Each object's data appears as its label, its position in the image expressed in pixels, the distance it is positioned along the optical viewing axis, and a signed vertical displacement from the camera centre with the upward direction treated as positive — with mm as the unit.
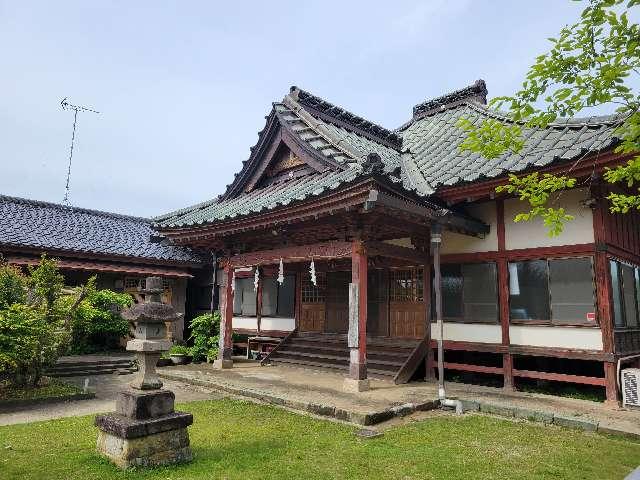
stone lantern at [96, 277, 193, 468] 5582 -1345
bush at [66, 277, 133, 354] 16906 -575
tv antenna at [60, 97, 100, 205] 30812 +13761
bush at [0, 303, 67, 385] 8945 -678
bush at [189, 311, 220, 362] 15617 -844
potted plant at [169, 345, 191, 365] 15094 -1451
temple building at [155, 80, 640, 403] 9652 +1678
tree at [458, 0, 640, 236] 4785 +2522
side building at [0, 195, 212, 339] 17875 +2414
